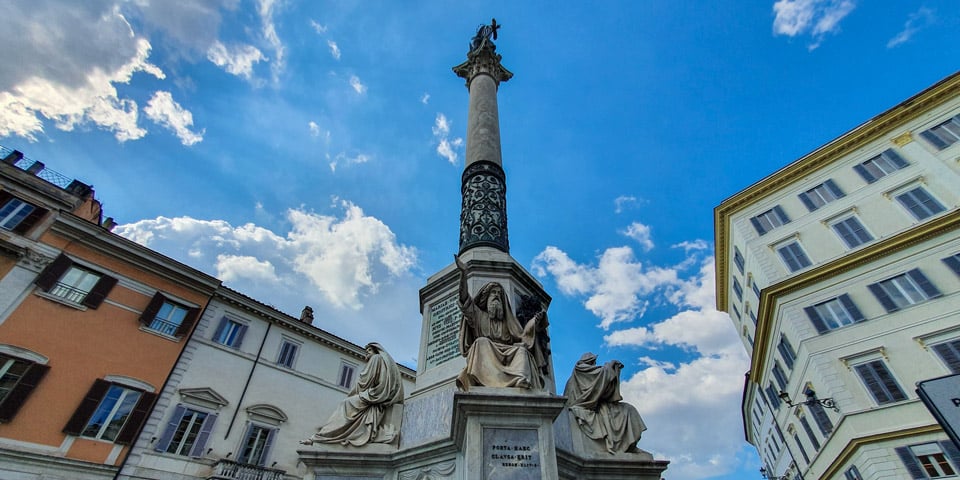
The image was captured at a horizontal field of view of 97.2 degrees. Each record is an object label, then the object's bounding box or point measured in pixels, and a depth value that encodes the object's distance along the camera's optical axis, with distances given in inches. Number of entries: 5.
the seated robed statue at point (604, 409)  259.9
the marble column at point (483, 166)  373.1
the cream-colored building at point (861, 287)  745.0
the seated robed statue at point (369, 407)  253.9
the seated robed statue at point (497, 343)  227.9
